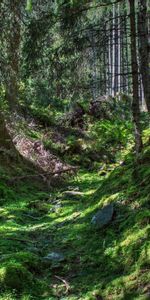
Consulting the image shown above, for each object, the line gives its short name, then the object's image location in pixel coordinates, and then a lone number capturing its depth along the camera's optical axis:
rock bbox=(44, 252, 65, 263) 5.28
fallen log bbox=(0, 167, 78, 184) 9.11
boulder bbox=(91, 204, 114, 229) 5.63
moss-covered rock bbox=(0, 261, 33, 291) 4.39
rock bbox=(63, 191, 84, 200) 8.85
